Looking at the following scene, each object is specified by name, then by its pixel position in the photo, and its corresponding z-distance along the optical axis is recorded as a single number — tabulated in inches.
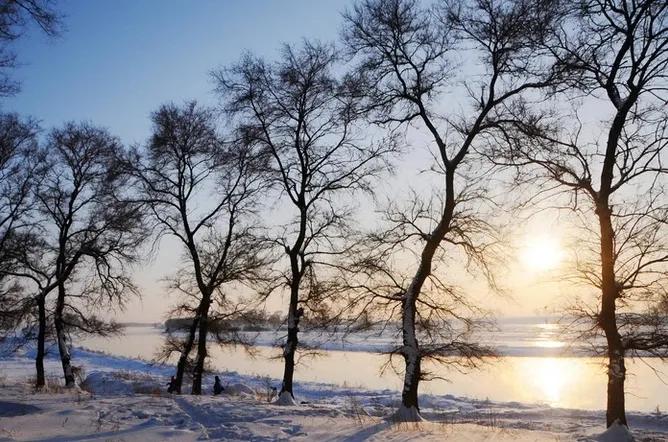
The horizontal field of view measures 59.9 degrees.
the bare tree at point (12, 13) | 332.8
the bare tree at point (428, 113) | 498.9
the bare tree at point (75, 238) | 845.8
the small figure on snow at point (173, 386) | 785.2
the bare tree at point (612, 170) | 472.7
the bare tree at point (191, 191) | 771.4
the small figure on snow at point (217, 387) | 862.9
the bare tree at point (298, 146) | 661.9
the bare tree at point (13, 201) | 781.3
